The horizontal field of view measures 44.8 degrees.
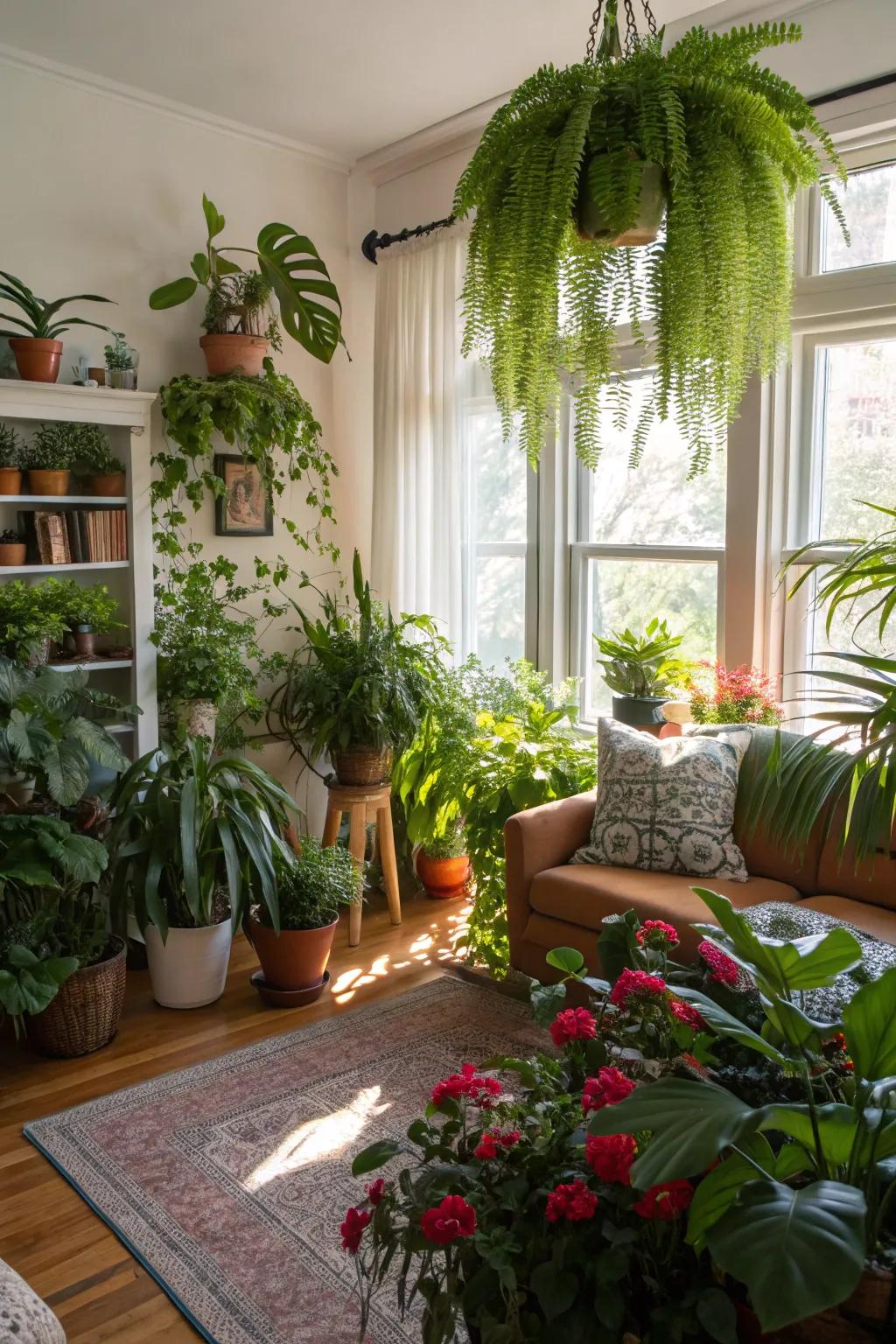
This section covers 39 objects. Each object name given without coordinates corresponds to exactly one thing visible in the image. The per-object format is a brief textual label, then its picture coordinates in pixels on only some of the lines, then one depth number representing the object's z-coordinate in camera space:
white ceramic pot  3.33
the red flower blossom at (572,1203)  1.25
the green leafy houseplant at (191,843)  3.19
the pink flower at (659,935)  1.72
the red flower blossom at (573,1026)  1.56
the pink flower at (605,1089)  1.36
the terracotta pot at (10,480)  3.45
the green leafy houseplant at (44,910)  2.89
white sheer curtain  4.33
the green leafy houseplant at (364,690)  3.88
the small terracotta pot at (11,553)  3.48
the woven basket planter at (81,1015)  3.05
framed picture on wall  4.24
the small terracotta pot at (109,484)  3.67
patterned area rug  2.12
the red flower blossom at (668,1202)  1.23
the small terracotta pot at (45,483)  3.52
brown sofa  2.84
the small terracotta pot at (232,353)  3.98
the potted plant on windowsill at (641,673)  3.60
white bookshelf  3.53
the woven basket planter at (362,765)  3.93
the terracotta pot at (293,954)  3.34
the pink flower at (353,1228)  1.37
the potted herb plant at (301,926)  3.35
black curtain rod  3.17
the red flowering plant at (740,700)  3.34
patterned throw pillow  3.10
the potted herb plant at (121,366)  3.65
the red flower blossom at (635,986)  1.53
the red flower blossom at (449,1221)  1.24
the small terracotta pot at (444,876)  4.45
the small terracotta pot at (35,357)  3.45
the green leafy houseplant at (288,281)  3.97
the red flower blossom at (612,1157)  1.26
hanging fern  1.42
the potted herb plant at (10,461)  3.46
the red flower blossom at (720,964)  1.59
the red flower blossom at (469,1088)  1.51
